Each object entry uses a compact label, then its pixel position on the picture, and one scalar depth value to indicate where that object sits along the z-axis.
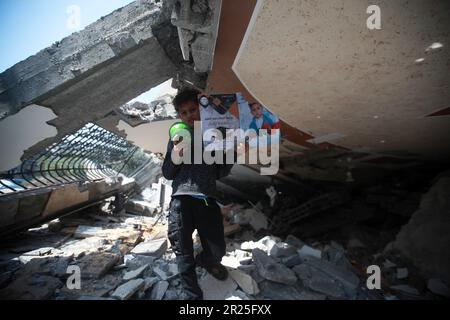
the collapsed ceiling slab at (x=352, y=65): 1.37
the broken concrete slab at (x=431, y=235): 3.09
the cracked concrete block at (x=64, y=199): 4.20
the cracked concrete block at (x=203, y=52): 1.88
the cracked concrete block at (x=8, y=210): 3.17
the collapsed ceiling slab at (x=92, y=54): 2.21
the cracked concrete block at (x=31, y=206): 3.52
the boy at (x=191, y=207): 2.15
